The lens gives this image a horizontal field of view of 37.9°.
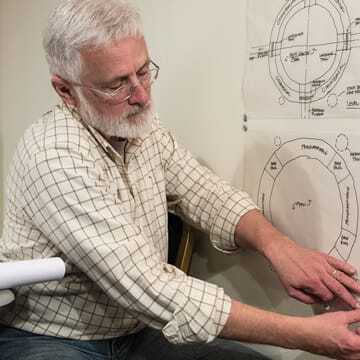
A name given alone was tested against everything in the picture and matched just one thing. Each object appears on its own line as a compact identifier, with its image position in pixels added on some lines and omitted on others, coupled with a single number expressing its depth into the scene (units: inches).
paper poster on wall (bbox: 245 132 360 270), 45.9
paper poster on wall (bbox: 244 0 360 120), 44.8
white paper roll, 31.7
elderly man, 40.8
